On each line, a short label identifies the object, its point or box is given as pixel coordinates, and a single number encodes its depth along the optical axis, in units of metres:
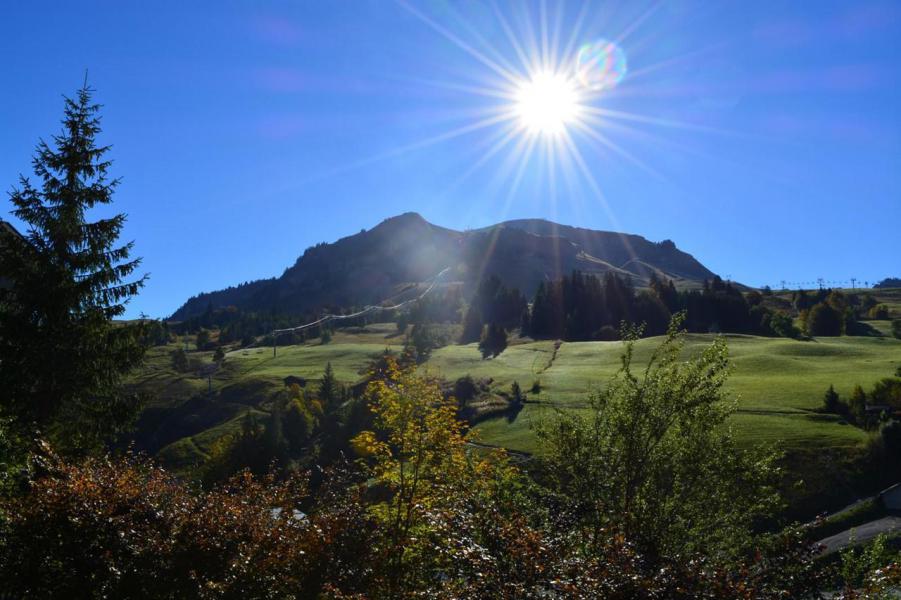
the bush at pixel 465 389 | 87.94
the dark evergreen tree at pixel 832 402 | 61.12
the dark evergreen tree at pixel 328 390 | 102.06
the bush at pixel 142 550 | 11.31
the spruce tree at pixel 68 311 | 24.83
